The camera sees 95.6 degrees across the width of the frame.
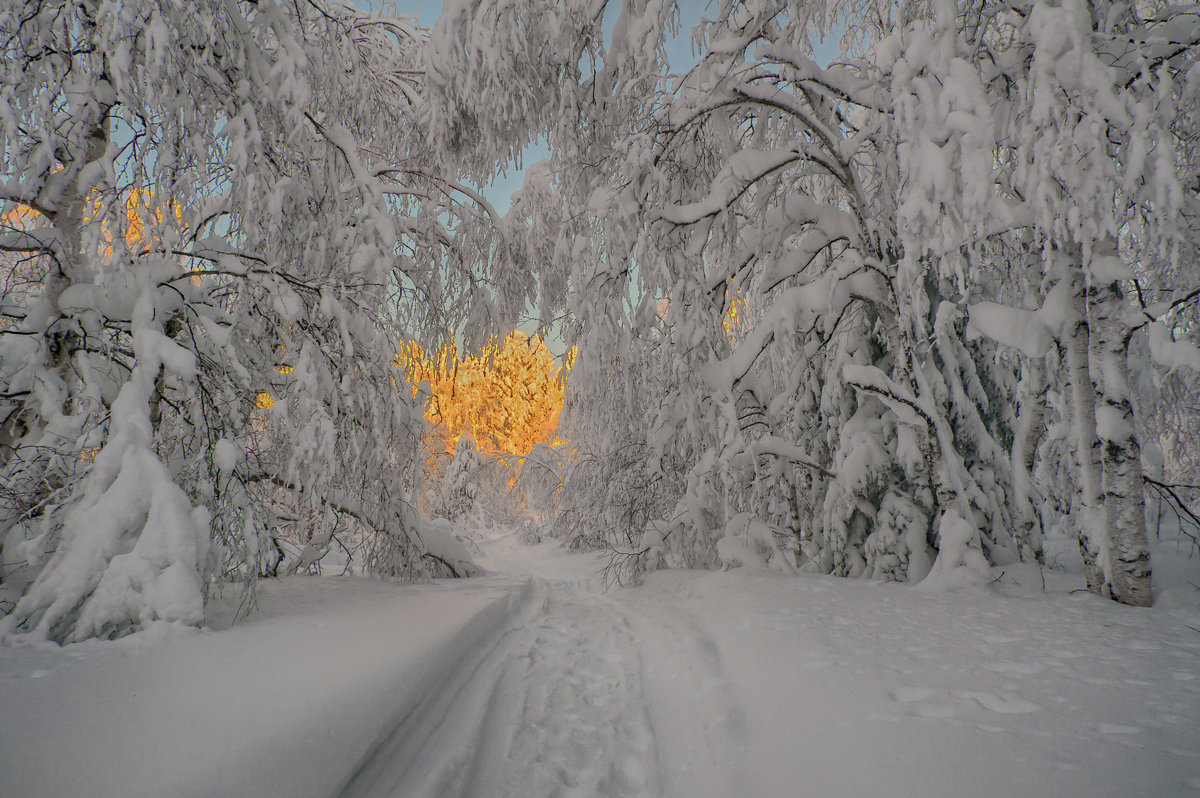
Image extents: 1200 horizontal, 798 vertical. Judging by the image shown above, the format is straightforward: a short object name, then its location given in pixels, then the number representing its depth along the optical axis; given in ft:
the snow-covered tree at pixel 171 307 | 9.78
